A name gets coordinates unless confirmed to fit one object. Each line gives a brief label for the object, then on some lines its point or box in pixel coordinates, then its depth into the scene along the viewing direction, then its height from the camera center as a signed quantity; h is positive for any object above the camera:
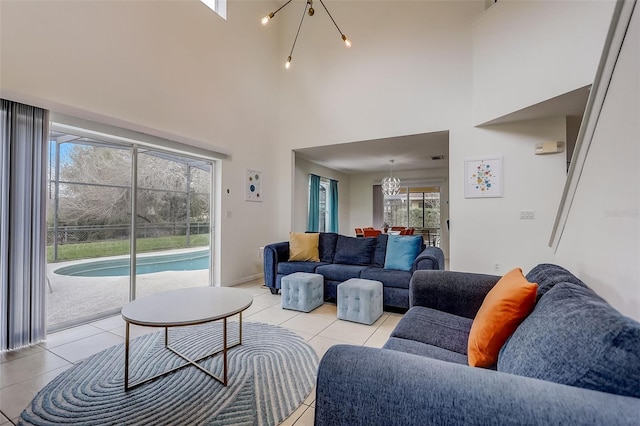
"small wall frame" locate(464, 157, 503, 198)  3.82 +0.52
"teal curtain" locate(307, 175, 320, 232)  6.98 +0.29
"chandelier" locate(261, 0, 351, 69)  4.98 +3.39
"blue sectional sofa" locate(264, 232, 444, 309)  3.31 -0.70
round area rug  1.60 -1.14
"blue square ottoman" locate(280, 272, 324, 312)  3.38 -0.94
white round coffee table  1.76 -0.65
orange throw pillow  1.21 -0.46
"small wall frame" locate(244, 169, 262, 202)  4.88 +0.51
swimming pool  3.30 -0.67
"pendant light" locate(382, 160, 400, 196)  6.80 +0.72
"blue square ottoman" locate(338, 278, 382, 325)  2.96 -0.93
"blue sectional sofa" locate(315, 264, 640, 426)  0.68 -0.46
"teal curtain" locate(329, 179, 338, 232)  8.10 +0.28
